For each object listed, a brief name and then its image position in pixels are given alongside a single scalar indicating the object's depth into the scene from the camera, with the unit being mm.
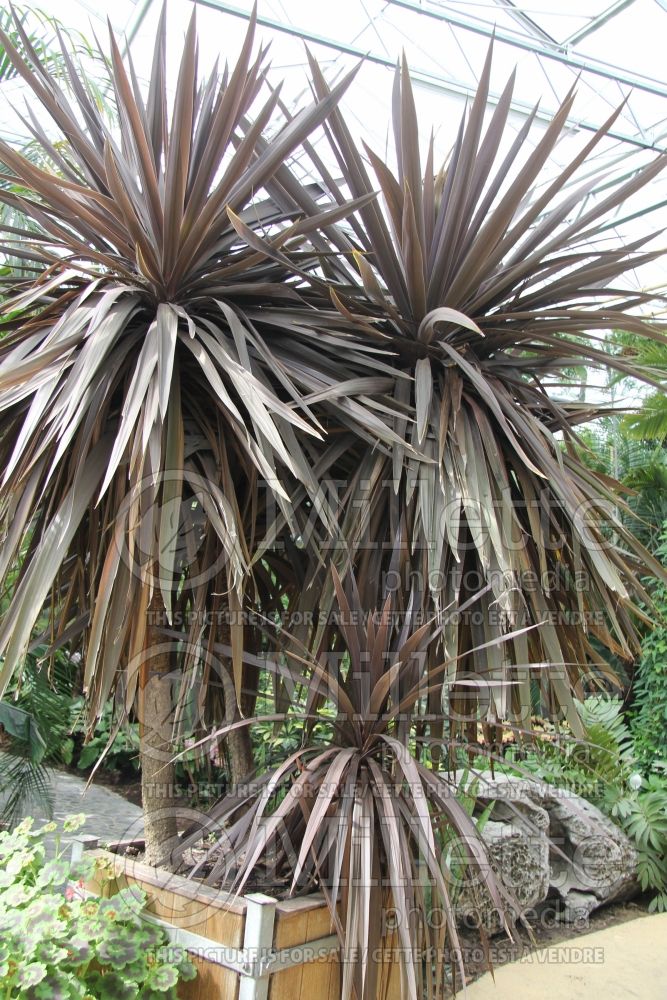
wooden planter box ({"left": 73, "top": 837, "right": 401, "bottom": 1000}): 1520
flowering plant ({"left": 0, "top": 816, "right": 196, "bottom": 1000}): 1454
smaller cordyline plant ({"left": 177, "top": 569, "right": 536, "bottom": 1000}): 1462
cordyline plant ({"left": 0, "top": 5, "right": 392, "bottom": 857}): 1524
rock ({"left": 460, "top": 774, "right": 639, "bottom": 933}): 3184
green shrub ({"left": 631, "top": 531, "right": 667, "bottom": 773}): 4477
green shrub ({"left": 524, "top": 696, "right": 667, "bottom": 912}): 3852
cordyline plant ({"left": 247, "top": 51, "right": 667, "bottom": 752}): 1748
